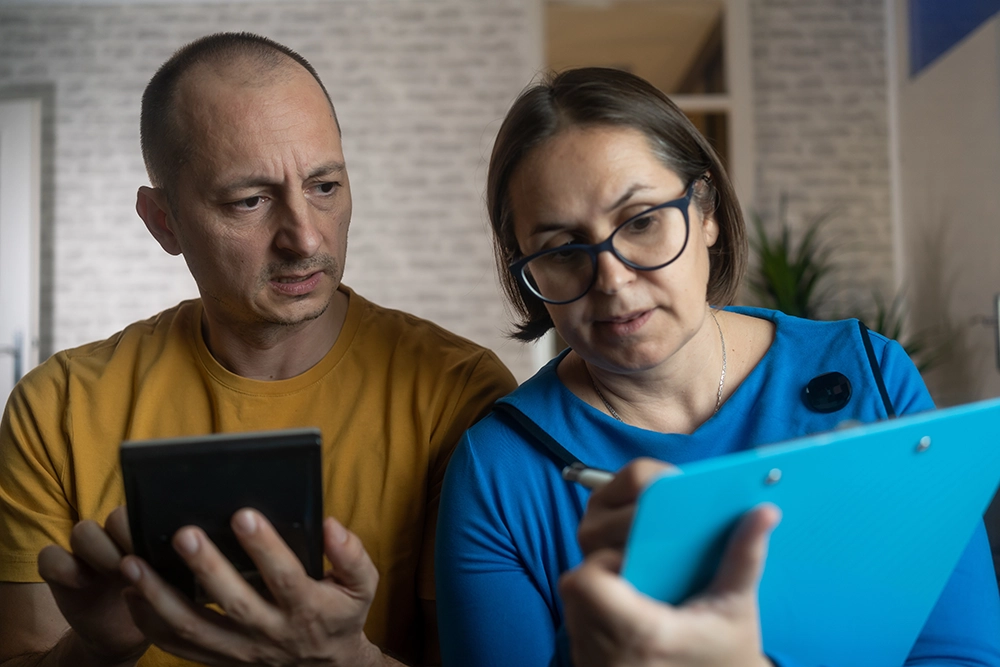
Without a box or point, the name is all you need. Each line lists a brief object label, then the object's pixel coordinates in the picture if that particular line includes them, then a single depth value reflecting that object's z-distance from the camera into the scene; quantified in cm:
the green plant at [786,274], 461
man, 135
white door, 524
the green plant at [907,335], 434
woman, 107
